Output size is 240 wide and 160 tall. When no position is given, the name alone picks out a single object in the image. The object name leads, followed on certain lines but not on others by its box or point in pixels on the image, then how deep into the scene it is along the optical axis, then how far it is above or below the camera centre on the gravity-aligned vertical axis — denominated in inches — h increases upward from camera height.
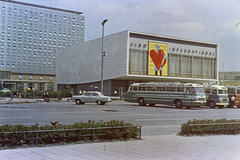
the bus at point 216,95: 1246.3 -11.5
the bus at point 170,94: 1144.8 -9.9
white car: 1248.2 -33.7
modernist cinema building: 2306.8 +278.3
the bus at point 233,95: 1342.3 -10.7
